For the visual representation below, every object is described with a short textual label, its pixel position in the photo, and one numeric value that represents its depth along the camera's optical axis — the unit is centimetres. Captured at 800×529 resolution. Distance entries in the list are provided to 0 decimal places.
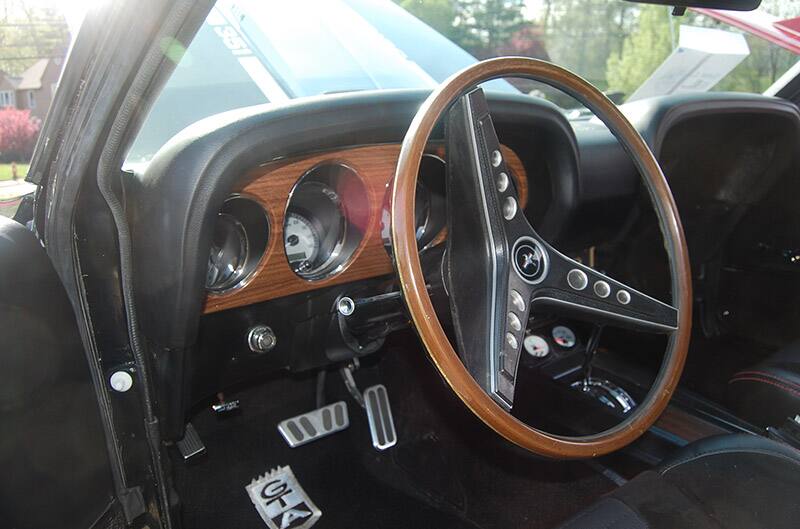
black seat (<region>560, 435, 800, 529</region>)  126
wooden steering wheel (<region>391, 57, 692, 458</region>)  114
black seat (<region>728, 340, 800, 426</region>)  181
